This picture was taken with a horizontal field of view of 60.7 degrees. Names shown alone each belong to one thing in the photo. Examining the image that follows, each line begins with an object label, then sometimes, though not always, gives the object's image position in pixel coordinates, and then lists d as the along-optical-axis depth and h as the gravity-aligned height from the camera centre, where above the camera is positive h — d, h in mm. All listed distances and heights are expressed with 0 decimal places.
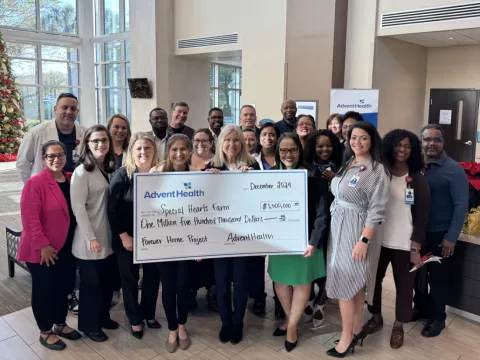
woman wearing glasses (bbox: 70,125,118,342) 2590 -675
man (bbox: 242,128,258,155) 3520 -153
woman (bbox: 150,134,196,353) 2680 -1011
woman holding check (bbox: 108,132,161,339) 2590 -639
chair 3768 -1198
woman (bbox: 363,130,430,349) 2609 -539
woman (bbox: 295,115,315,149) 3752 -35
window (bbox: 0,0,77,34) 12844 +3364
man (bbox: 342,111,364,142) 3792 +47
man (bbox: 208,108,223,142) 4512 +16
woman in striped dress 2439 -574
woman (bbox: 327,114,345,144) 3961 -4
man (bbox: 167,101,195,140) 4160 +28
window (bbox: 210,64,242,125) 12609 +1026
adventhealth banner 6078 +343
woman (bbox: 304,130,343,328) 2846 -210
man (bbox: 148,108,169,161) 3891 -53
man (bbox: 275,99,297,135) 4629 +76
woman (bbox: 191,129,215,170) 3310 -215
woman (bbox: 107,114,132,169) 3297 -115
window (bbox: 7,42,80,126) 13391 +1488
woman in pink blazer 2504 -742
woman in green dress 2658 -883
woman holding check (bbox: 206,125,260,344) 2750 -986
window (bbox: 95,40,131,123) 13711 +1428
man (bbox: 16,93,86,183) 3271 -149
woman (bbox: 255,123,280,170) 3199 -167
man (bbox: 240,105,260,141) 4512 +54
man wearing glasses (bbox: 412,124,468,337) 2807 -571
